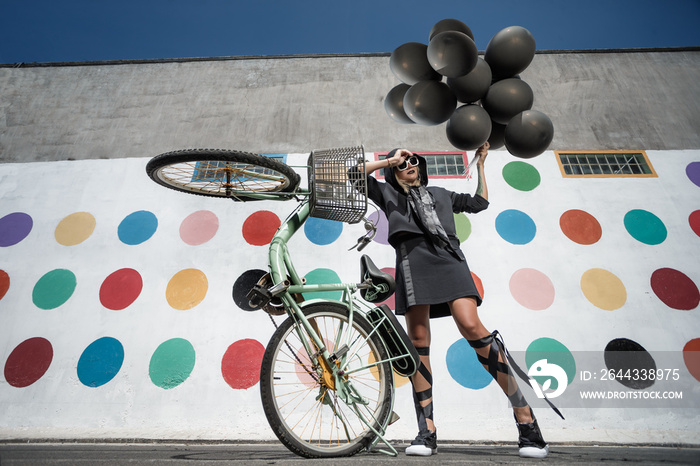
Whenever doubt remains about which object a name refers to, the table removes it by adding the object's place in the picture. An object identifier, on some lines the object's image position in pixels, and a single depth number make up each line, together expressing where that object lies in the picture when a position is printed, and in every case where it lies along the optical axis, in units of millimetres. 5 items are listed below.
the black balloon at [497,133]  2447
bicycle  1498
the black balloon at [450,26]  2373
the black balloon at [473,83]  2252
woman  1883
